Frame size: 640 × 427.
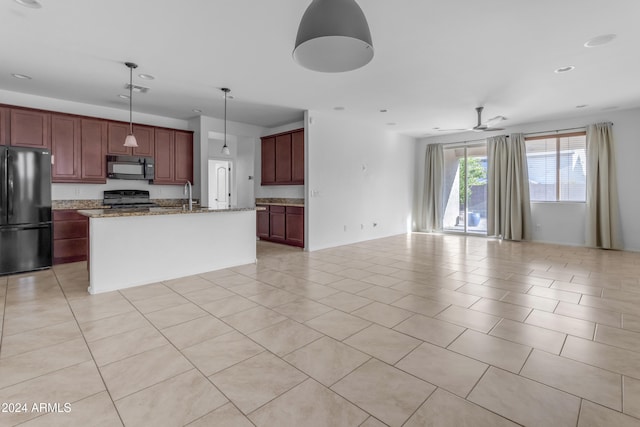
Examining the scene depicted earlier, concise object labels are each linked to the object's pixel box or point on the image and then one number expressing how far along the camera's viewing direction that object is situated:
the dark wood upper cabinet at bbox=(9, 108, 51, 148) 4.62
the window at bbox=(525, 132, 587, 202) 6.64
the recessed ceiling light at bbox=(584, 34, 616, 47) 3.12
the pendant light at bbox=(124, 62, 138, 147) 3.80
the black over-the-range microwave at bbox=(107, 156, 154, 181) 5.53
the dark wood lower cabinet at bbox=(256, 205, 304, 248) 6.40
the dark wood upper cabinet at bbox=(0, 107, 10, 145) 4.52
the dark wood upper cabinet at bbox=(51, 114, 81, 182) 4.96
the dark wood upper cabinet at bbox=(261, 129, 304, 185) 6.48
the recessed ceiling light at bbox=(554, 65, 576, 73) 3.92
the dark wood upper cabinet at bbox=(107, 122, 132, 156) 5.54
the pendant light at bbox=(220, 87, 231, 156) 4.80
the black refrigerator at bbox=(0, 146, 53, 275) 4.21
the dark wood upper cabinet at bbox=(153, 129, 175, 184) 6.09
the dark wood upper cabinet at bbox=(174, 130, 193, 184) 6.37
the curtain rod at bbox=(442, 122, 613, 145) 6.53
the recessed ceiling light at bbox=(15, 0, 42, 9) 2.54
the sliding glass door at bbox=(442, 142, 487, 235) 8.13
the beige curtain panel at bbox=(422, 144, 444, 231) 8.67
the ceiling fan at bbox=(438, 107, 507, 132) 5.80
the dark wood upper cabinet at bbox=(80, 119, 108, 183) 5.27
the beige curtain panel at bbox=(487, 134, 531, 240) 7.18
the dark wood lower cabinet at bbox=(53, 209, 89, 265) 4.90
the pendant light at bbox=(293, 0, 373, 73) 1.78
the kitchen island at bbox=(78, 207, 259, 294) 3.62
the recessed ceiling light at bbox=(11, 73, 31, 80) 4.17
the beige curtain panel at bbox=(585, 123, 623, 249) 6.15
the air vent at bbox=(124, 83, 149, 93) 4.62
